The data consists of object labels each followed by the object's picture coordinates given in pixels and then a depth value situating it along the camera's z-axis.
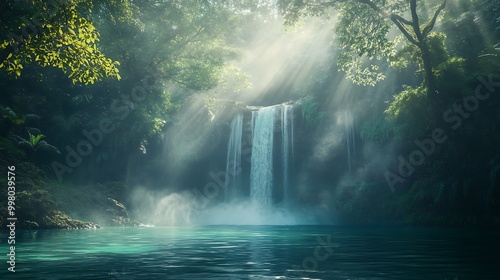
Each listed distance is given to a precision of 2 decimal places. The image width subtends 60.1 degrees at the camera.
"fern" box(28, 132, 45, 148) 25.45
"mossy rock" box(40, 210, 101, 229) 19.64
